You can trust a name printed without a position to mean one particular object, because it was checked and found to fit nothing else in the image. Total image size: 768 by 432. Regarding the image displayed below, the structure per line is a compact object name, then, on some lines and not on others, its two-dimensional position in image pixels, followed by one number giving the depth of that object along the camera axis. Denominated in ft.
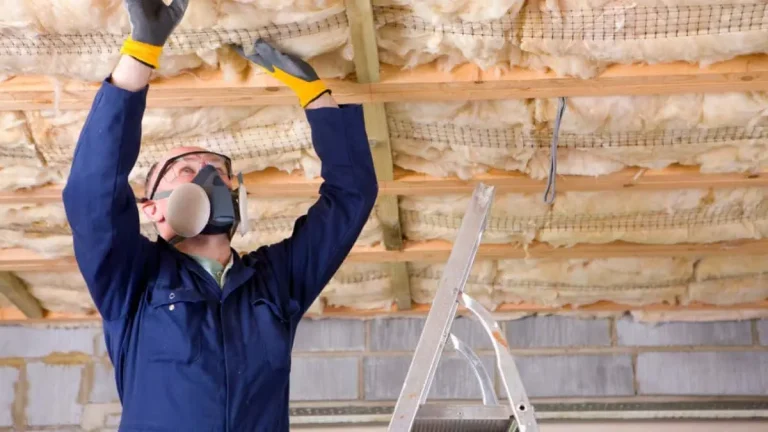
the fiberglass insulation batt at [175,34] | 7.84
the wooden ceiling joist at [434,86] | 8.80
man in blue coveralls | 6.40
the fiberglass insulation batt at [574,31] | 8.10
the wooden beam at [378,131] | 8.18
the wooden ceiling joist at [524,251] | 12.53
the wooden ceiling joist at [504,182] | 10.68
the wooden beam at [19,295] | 13.78
